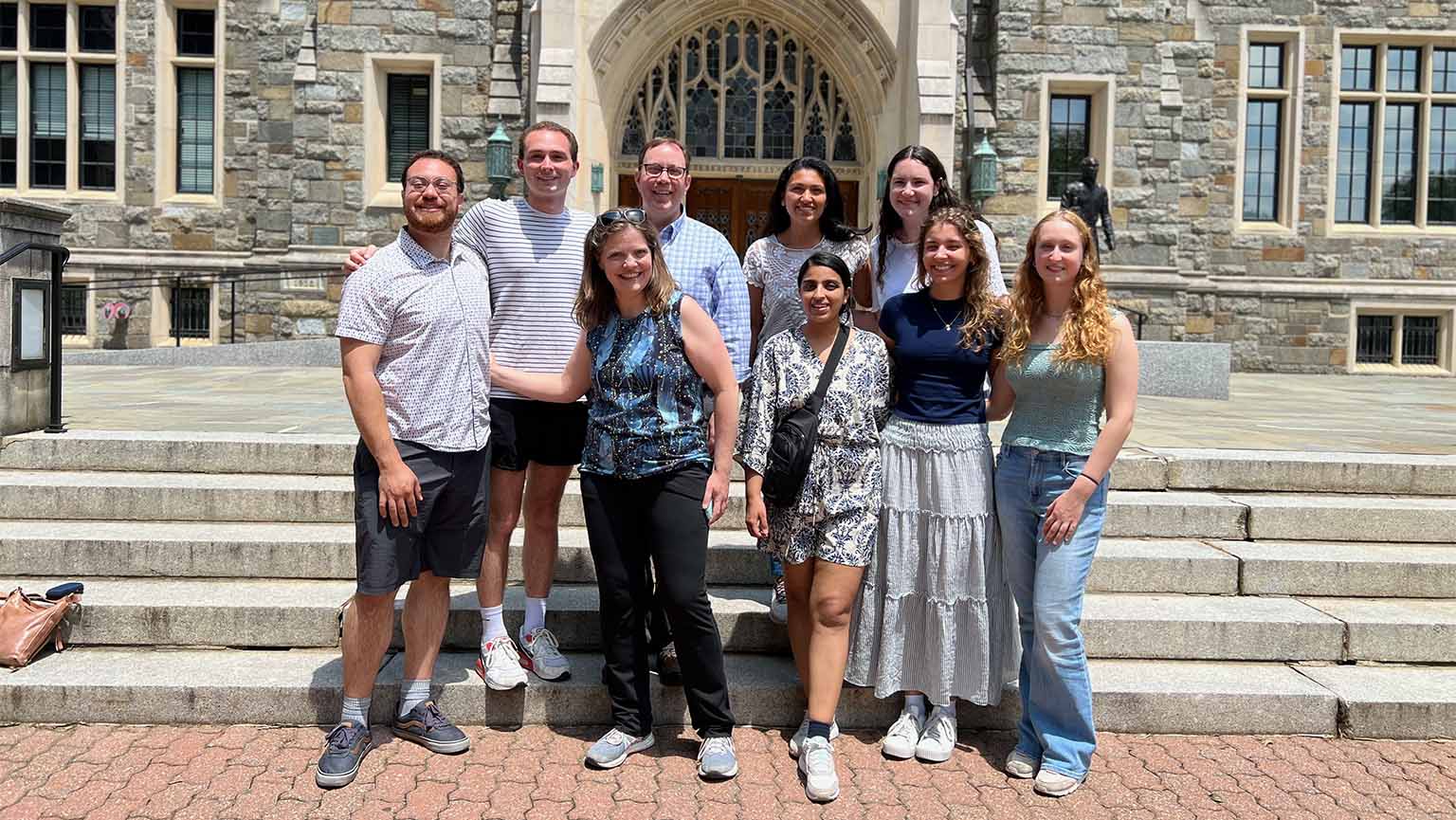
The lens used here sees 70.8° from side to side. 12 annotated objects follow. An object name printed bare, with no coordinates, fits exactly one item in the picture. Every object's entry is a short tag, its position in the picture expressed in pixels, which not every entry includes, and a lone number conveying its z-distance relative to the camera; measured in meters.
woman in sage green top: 3.18
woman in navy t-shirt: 3.38
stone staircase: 3.68
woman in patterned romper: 3.30
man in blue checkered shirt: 3.61
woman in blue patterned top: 3.25
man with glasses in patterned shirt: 3.13
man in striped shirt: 3.54
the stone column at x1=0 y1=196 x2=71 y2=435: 5.27
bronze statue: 10.93
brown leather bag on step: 3.70
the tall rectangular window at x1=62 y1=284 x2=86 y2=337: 14.23
